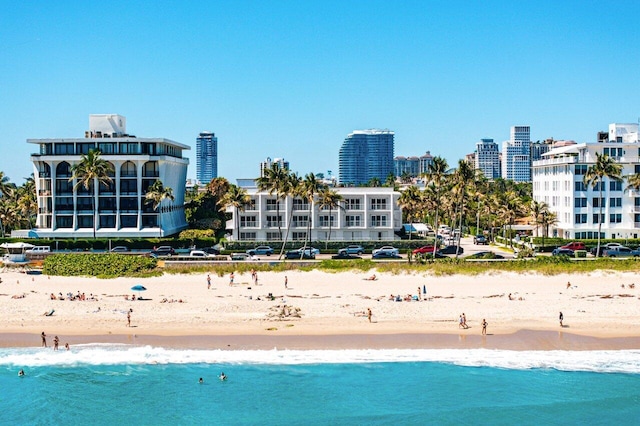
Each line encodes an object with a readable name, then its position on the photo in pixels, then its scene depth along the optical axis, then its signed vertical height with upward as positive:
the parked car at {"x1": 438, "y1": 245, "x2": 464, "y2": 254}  79.69 -4.33
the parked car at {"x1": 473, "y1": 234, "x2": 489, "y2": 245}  95.54 -3.83
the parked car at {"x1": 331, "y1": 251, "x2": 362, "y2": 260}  74.88 -4.80
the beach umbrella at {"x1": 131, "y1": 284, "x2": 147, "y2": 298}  59.03 -6.43
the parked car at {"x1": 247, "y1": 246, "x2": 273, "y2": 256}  80.31 -4.47
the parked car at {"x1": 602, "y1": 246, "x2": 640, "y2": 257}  77.44 -4.46
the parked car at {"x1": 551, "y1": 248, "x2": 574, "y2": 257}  77.94 -4.49
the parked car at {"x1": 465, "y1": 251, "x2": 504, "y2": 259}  74.12 -4.63
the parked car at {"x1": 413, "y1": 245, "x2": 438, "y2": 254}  79.81 -4.34
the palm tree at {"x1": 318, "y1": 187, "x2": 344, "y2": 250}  82.19 +1.61
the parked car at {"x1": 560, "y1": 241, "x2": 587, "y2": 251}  80.26 -3.92
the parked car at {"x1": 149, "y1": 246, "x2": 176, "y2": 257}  78.50 -4.47
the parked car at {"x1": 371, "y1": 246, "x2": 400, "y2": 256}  77.64 -4.32
